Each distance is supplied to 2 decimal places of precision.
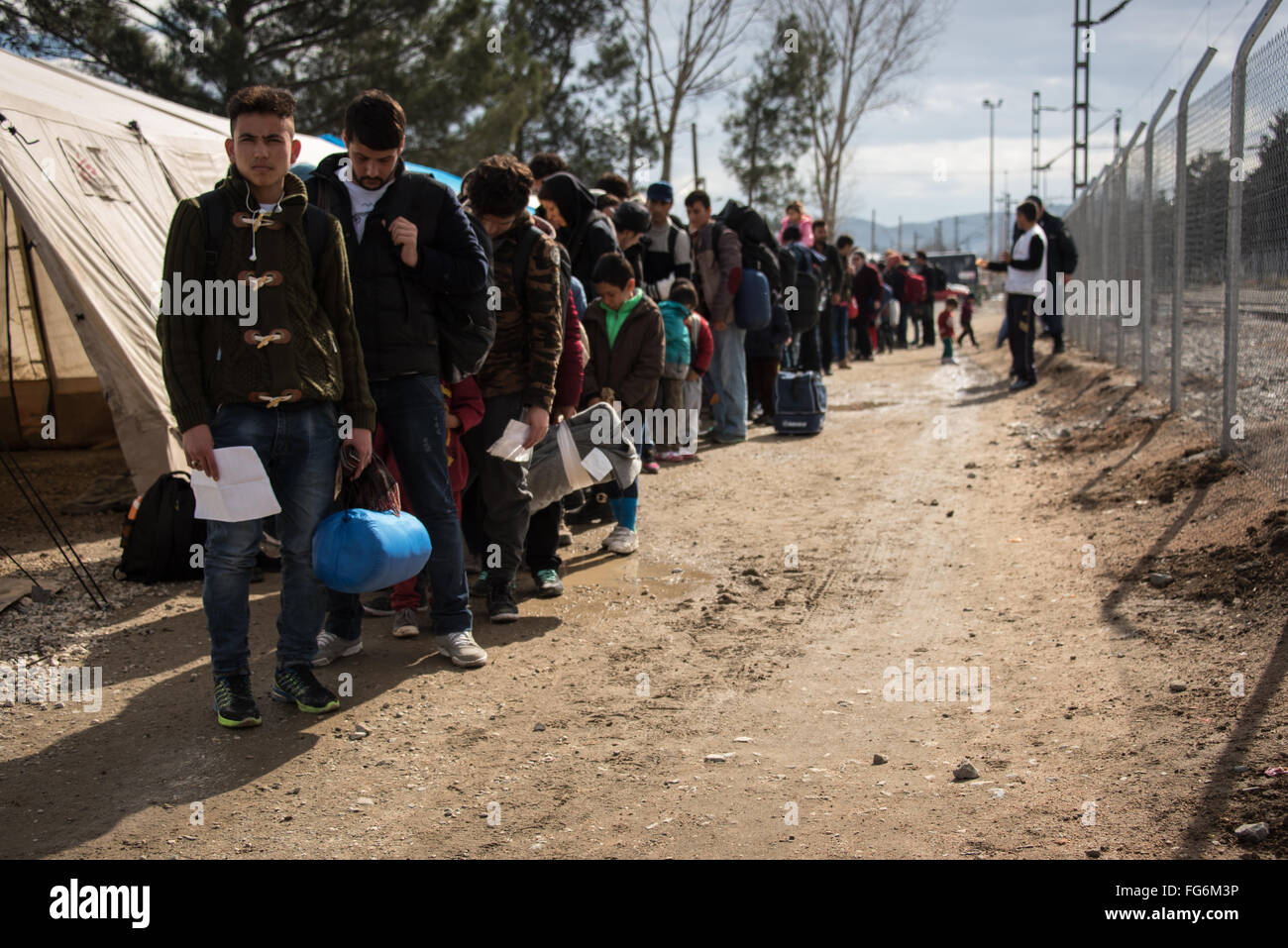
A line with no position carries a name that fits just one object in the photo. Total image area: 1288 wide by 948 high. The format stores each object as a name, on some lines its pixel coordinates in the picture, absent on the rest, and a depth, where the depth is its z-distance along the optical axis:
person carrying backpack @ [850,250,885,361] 20.62
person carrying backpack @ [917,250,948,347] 25.89
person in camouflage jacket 5.17
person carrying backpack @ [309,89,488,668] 4.42
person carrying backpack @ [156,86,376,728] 3.81
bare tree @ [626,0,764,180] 27.98
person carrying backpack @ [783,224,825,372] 13.01
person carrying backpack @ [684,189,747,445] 10.56
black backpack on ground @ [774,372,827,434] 11.29
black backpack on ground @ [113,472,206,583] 6.17
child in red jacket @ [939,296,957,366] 20.27
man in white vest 13.56
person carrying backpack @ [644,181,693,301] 10.21
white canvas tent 6.85
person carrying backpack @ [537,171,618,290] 7.14
